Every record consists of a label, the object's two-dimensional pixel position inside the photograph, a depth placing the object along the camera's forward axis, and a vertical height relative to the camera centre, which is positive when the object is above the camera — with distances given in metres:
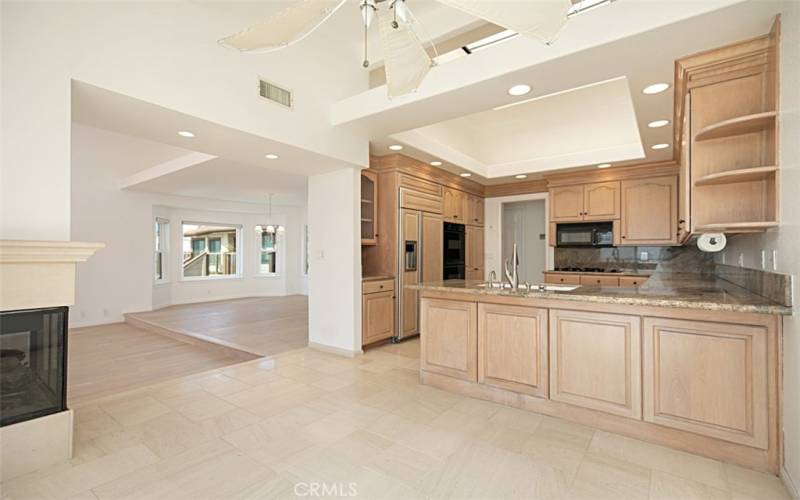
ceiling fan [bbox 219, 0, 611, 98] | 1.49 +1.06
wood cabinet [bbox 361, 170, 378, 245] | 4.80 +0.56
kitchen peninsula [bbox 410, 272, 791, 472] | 2.00 -0.71
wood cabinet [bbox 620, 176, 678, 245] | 5.00 +0.53
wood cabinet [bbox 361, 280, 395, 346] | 4.40 -0.74
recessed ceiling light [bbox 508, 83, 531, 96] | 2.82 +1.25
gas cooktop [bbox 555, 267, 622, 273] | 5.59 -0.30
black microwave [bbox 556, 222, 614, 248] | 5.52 +0.24
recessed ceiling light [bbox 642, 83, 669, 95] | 2.71 +1.21
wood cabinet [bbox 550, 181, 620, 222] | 5.41 +0.73
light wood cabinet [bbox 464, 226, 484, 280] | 6.38 -0.04
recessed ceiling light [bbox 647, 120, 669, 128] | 3.46 +1.19
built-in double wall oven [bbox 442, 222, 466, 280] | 5.72 -0.02
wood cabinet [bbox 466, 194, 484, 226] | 6.47 +0.73
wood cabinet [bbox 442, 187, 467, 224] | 5.78 +0.74
